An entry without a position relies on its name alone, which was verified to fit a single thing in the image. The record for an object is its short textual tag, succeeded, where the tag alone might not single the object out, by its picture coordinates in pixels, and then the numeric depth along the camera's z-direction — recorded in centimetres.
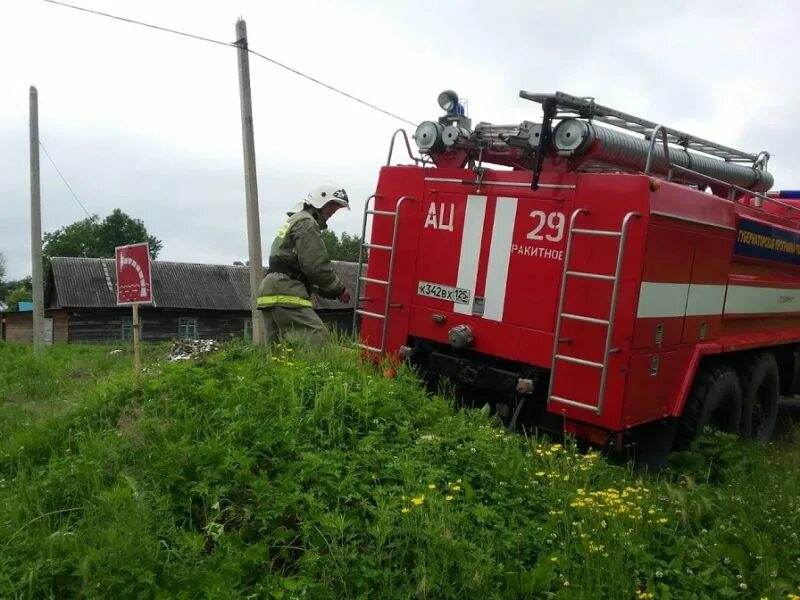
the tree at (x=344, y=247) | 7481
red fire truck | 436
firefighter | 572
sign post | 505
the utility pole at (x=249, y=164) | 1098
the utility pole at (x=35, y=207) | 1762
